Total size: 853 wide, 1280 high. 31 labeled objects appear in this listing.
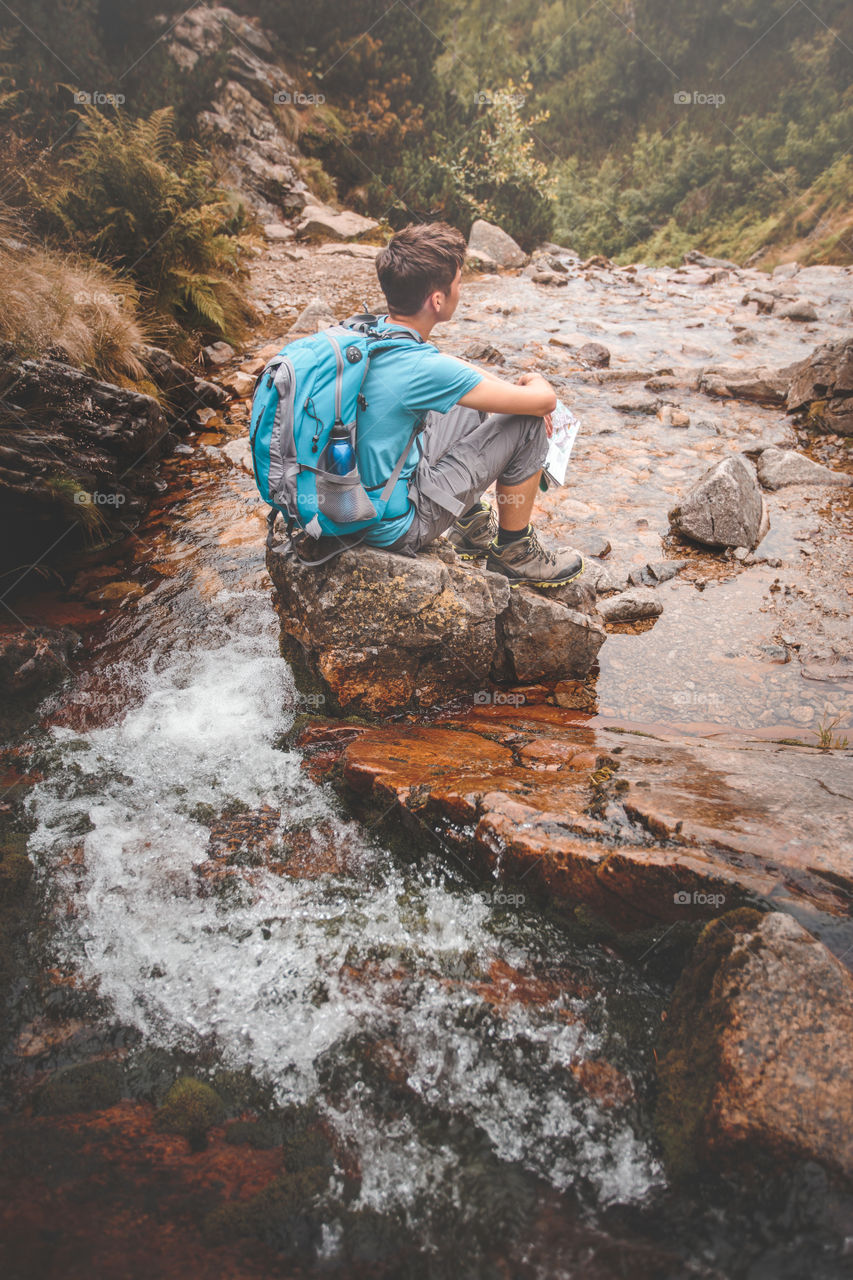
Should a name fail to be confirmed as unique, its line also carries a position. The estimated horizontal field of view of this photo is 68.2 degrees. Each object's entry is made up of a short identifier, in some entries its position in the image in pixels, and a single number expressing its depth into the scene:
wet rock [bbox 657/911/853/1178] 1.54
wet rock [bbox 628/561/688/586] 4.58
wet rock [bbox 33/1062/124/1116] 1.81
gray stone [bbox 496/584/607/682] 3.62
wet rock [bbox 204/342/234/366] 7.66
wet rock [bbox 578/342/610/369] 8.73
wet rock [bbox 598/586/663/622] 4.19
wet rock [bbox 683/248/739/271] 19.03
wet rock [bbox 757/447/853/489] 5.67
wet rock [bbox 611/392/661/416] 7.42
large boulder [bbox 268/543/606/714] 3.23
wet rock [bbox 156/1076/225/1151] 1.79
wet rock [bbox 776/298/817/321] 11.00
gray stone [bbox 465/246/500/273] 13.66
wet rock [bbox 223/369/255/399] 7.09
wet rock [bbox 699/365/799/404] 7.56
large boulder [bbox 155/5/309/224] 12.94
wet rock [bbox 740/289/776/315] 11.78
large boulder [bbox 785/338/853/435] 6.50
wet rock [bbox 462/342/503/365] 8.44
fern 7.06
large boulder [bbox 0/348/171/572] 4.19
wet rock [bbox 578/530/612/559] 4.93
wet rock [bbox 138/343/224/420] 6.05
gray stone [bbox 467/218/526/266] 14.66
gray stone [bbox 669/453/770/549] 4.82
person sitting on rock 2.84
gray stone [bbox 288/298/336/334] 8.88
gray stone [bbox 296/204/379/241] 13.00
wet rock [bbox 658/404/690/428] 7.02
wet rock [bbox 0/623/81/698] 3.51
